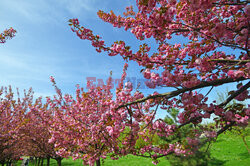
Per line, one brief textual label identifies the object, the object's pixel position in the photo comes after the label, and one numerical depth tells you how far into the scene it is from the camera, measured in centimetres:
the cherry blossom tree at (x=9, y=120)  993
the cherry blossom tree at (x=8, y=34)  581
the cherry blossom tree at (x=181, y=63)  265
